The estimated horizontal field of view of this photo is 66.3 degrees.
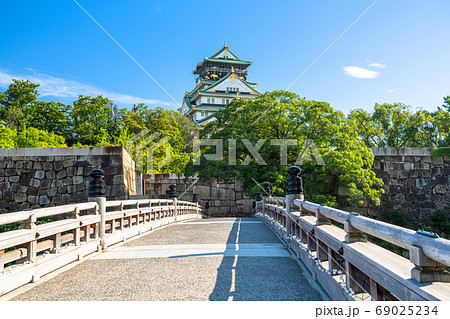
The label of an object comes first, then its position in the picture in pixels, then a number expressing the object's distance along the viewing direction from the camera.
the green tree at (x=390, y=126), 25.81
